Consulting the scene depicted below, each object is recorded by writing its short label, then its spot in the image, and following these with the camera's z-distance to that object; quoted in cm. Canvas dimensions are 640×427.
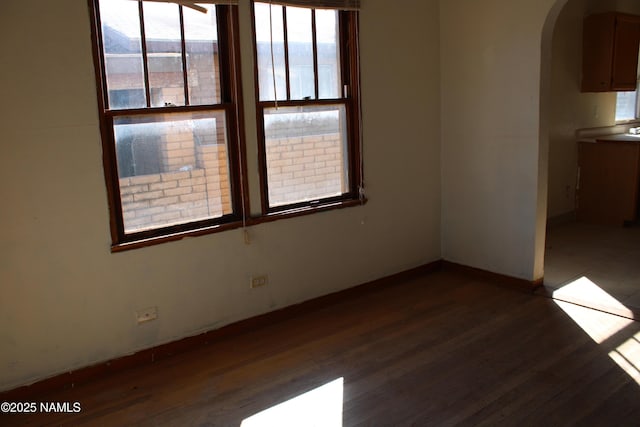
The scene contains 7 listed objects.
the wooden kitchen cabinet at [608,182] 617
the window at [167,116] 323
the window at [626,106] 725
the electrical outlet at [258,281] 391
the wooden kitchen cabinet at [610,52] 614
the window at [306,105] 383
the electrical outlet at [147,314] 345
